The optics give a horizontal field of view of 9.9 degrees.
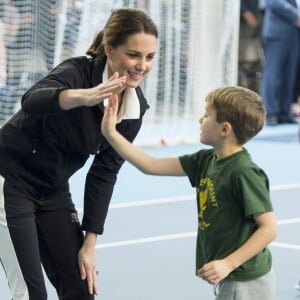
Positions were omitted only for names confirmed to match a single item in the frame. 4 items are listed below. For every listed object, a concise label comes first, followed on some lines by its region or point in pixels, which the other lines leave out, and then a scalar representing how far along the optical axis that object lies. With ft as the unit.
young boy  17.81
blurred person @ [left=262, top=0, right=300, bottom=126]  68.97
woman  19.69
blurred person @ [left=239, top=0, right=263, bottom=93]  75.25
